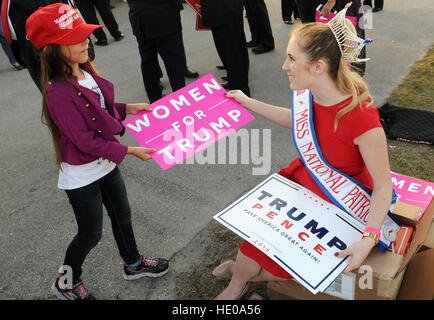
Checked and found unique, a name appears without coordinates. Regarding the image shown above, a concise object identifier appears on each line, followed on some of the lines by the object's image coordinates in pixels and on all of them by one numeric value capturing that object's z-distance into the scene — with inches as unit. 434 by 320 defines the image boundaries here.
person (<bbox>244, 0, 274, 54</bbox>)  200.4
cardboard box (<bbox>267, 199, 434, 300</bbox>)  58.7
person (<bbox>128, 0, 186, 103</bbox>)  132.9
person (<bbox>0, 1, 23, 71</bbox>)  215.0
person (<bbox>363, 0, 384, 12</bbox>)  251.4
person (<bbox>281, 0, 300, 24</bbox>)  241.9
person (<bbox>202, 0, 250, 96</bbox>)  139.2
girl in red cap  59.9
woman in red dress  60.4
